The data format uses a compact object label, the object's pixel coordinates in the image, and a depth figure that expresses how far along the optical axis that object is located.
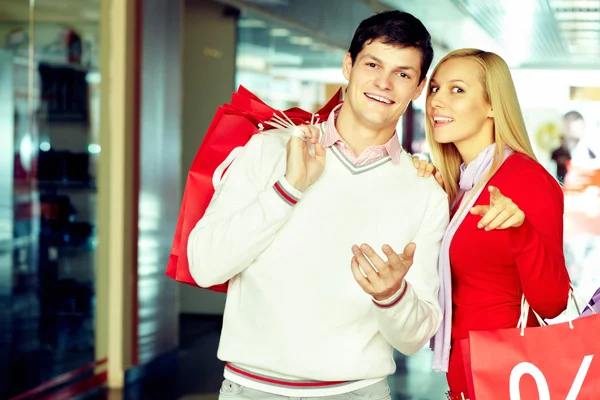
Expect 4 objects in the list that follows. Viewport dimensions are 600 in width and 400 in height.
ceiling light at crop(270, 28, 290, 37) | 7.38
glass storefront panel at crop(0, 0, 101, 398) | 4.33
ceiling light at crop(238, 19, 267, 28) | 7.31
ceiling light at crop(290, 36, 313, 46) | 7.43
